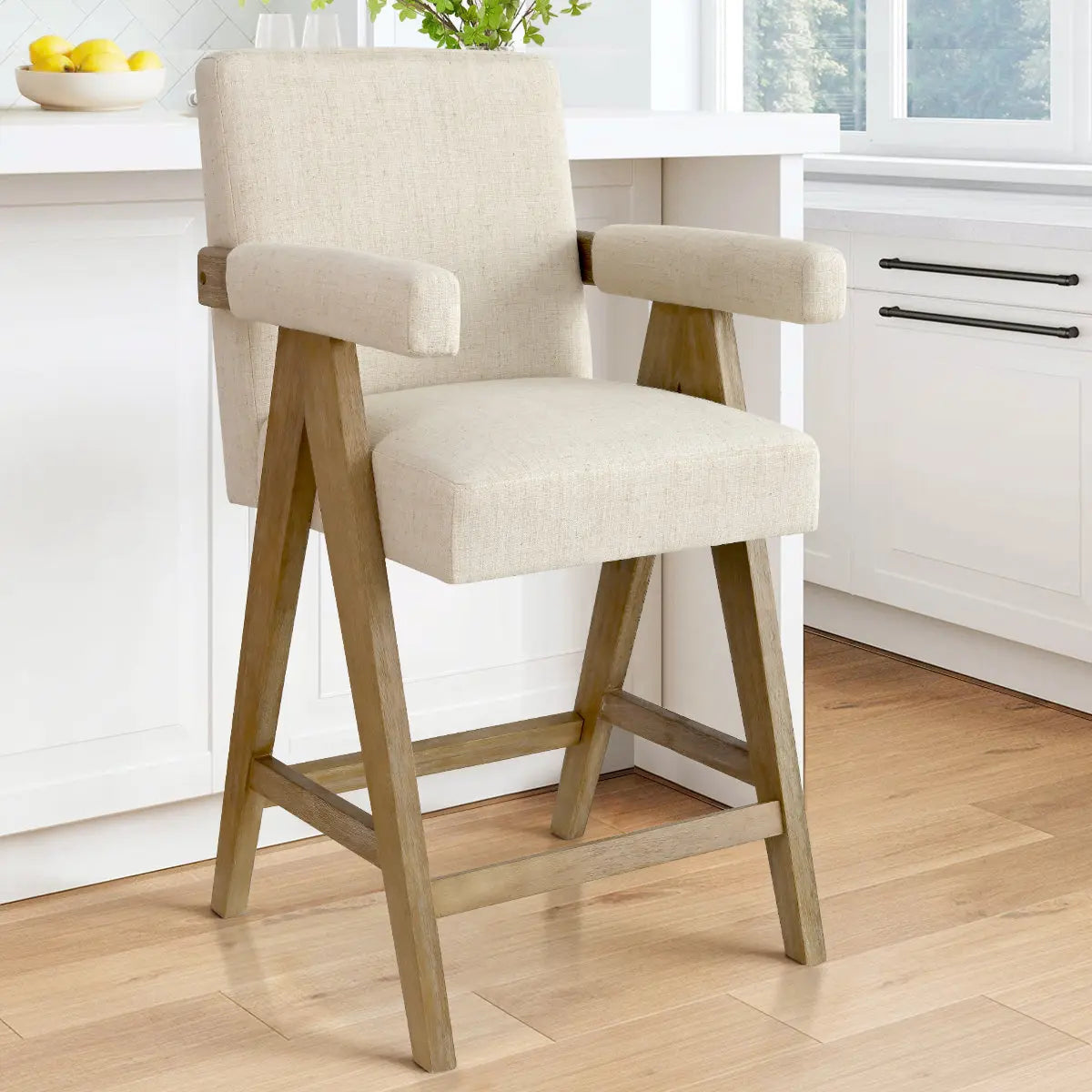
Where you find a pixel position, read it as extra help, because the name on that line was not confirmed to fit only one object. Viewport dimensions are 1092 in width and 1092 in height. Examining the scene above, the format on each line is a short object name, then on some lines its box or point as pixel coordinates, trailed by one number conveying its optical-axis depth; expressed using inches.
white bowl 163.3
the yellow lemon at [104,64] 164.1
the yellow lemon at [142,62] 166.4
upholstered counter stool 117.8
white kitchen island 145.8
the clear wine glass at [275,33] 156.8
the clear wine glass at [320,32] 162.2
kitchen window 250.3
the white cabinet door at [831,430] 236.8
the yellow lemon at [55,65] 164.1
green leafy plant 168.5
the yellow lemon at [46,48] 164.5
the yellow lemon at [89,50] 165.6
